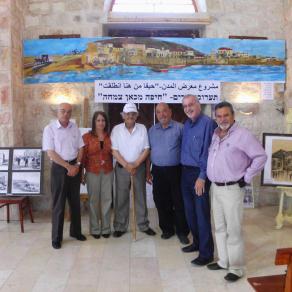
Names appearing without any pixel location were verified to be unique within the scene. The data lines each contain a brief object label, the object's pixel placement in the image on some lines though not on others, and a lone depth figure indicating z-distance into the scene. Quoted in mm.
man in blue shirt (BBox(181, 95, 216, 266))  3217
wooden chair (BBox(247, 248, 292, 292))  1683
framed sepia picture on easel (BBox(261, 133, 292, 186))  4617
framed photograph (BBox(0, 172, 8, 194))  4621
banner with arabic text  5328
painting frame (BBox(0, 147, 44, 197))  4623
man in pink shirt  2787
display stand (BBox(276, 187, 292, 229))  4395
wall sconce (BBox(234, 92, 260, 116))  5461
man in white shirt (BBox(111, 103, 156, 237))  3924
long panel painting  5305
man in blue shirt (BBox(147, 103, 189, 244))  3787
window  5645
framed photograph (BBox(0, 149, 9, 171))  4738
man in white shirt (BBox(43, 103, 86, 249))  3715
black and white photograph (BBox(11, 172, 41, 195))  4617
